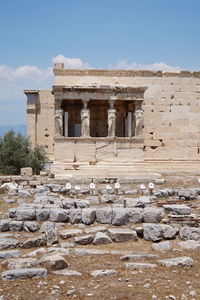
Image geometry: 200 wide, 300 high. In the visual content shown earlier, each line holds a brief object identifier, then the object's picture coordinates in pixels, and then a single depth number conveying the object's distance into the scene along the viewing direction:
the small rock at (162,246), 7.50
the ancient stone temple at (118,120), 19.97
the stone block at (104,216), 9.43
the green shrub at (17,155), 22.86
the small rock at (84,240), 7.82
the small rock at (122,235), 8.04
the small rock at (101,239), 7.86
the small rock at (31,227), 8.75
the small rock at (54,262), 6.10
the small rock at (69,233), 8.19
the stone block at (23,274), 5.65
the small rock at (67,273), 5.92
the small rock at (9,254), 6.80
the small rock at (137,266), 6.24
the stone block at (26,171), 19.88
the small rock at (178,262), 6.36
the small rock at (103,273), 5.90
